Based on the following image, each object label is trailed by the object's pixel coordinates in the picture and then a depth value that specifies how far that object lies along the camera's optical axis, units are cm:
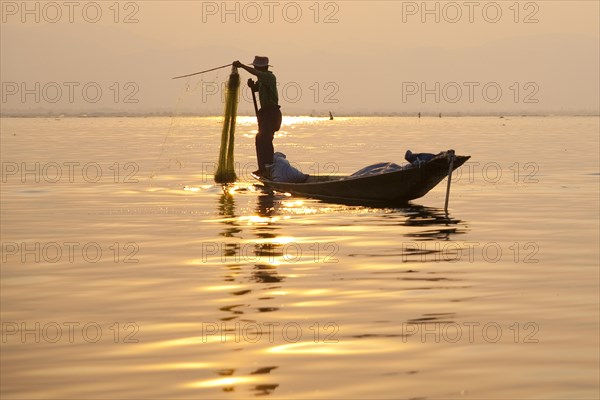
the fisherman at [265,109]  2586
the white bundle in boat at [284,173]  2522
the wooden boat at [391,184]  2098
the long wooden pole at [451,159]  2067
